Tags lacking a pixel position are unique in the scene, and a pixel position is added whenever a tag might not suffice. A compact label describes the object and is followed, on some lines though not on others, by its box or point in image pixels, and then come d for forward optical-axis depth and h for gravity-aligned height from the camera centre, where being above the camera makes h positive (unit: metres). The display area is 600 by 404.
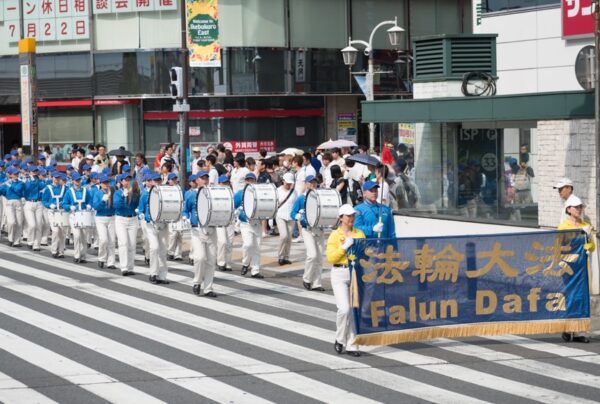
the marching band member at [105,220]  22.53 -1.55
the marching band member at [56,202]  25.02 -1.33
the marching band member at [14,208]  27.56 -1.58
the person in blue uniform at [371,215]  15.33 -1.04
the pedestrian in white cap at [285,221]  22.88 -1.64
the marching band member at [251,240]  21.47 -1.86
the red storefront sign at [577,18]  21.92 +1.94
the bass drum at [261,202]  21.14 -1.19
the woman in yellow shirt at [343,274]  13.95 -1.63
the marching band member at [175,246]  24.12 -2.20
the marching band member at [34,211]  26.72 -1.60
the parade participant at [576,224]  14.80 -1.18
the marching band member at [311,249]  19.80 -1.87
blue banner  14.32 -1.84
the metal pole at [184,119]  27.34 +0.33
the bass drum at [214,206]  19.14 -1.13
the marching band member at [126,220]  21.80 -1.52
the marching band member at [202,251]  18.92 -1.80
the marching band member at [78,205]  23.95 -1.34
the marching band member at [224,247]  21.89 -2.04
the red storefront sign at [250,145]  40.81 -0.42
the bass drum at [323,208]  19.55 -1.20
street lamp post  29.97 +1.88
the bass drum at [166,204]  20.27 -1.14
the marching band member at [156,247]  20.61 -1.86
